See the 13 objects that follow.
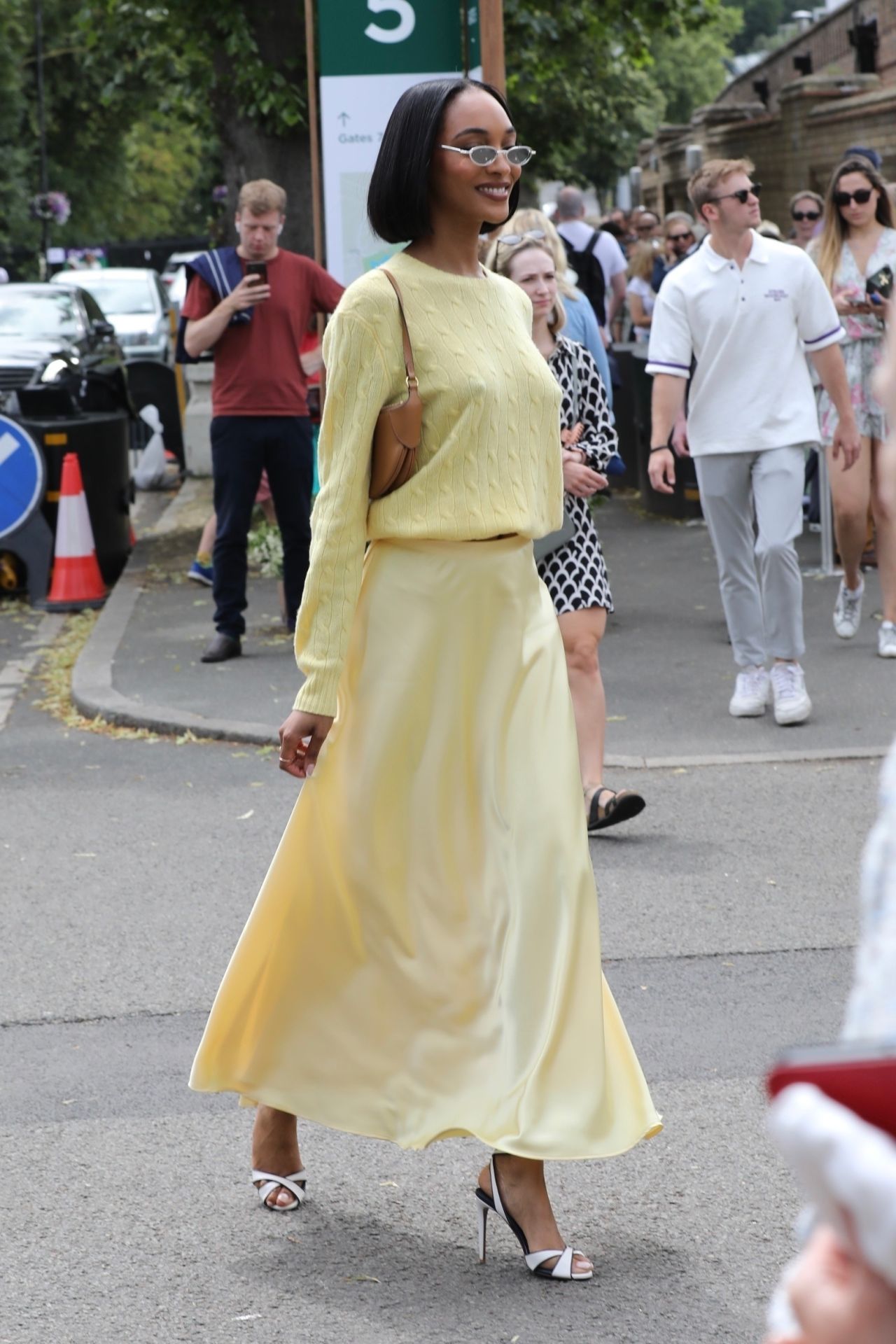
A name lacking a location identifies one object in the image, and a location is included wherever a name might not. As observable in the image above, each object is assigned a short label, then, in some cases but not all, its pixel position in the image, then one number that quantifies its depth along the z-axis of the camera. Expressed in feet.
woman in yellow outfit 11.62
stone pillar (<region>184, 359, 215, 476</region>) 57.93
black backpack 47.50
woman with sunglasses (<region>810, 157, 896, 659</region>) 30.50
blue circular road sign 38.73
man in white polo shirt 26.17
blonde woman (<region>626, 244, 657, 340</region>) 57.16
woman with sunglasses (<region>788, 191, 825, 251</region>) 44.68
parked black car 41.91
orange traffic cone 39.14
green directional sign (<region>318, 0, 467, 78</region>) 32.71
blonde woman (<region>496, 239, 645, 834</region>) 20.44
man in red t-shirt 31.35
